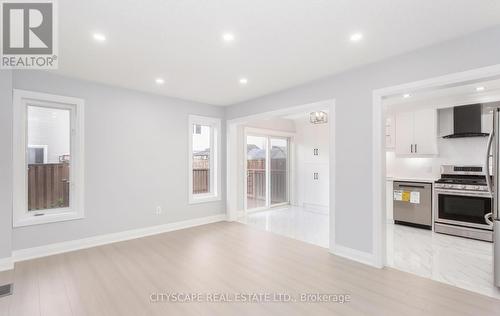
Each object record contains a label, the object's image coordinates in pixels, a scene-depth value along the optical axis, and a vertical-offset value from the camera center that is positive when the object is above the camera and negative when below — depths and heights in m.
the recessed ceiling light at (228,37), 2.45 +1.27
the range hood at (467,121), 4.39 +0.70
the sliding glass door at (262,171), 6.68 -0.32
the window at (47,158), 3.33 +0.04
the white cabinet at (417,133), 4.77 +0.54
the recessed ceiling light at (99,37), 2.44 +1.26
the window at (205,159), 5.33 +0.02
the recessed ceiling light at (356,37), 2.46 +1.27
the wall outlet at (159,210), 4.59 -0.96
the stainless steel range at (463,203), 3.99 -0.77
